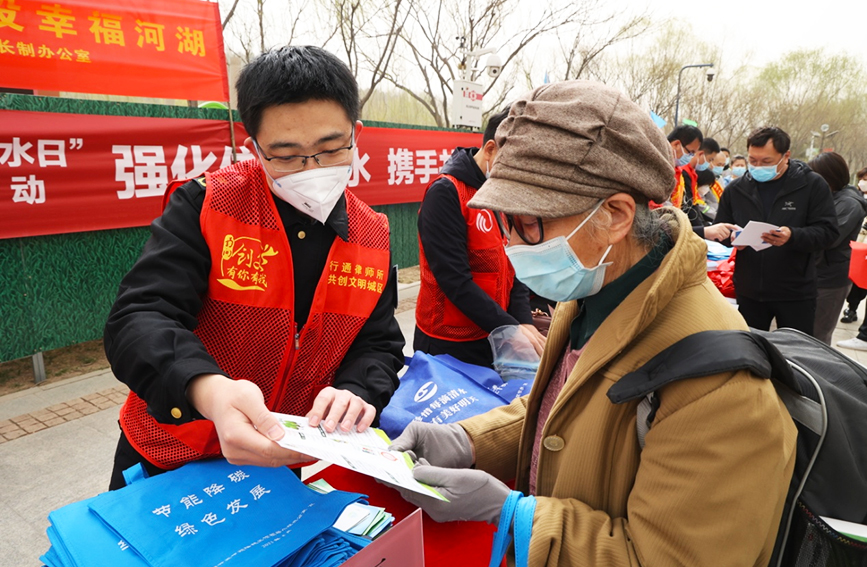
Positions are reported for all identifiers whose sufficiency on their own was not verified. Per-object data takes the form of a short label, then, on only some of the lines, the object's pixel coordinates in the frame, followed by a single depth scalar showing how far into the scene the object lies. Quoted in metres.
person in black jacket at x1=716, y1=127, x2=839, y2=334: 3.48
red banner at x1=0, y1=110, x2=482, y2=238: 3.85
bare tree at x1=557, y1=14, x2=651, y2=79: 15.38
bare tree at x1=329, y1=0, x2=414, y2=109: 10.31
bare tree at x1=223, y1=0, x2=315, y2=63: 8.76
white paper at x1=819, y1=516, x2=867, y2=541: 0.86
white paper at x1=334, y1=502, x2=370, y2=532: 1.08
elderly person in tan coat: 0.83
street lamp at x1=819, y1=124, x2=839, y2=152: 32.62
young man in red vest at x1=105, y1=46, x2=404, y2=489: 1.18
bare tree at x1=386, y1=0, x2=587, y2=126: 12.77
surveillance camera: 10.62
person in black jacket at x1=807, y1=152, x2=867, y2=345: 4.24
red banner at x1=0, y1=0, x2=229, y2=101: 3.78
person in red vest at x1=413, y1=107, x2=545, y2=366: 2.36
